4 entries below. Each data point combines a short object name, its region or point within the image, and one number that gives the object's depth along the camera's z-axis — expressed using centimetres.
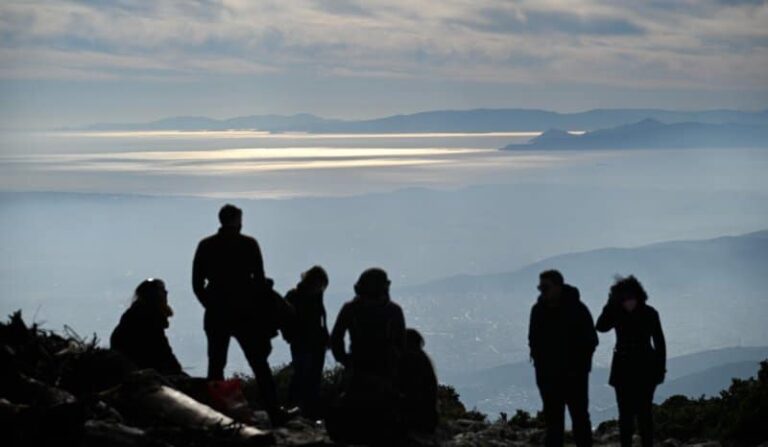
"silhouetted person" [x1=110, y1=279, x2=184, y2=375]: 1272
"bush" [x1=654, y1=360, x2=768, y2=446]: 1550
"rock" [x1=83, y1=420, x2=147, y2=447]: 1048
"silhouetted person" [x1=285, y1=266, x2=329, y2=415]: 1363
